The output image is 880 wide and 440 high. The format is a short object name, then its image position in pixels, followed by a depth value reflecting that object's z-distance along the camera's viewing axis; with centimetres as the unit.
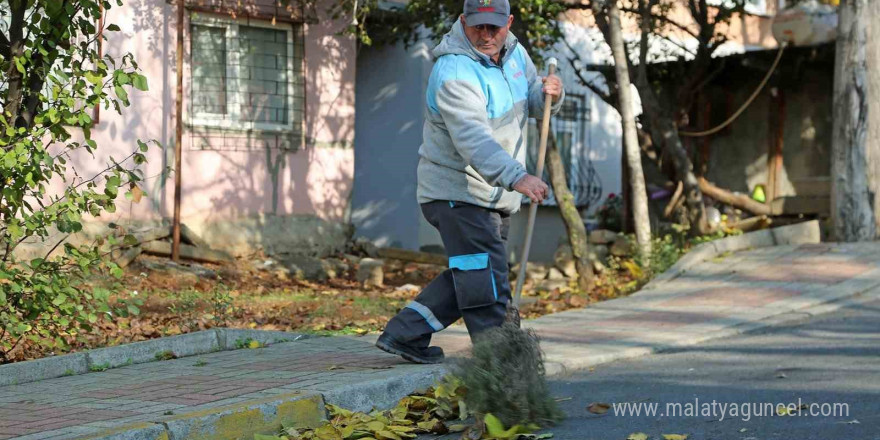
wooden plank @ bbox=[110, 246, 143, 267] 1052
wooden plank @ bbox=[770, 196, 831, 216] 1474
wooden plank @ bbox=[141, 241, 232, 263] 1138
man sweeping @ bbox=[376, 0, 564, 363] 501
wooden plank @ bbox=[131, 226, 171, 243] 1120
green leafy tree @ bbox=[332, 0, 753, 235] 1111
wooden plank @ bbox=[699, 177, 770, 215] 1440
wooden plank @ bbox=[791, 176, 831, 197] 1493
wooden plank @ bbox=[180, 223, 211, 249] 1180
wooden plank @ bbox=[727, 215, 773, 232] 1378
